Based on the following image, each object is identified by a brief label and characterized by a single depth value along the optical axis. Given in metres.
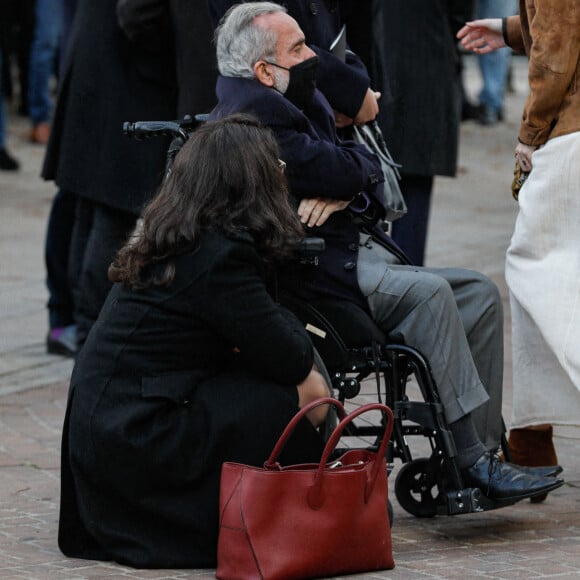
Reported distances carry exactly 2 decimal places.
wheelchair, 8.60
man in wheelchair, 8.66
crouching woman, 8.00
